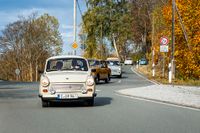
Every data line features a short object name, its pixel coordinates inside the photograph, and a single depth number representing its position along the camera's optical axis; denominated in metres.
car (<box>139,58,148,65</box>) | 89.94
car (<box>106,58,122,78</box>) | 46.50
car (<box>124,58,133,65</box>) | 97.79
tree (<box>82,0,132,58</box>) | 80.75
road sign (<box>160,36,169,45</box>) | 33.41
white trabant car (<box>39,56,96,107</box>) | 15.84
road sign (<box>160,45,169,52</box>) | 33.27
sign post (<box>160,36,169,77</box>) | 33.31
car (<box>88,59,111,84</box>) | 32.91
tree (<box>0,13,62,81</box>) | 68.94
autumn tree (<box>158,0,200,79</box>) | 37.81
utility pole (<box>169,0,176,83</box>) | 34.96
